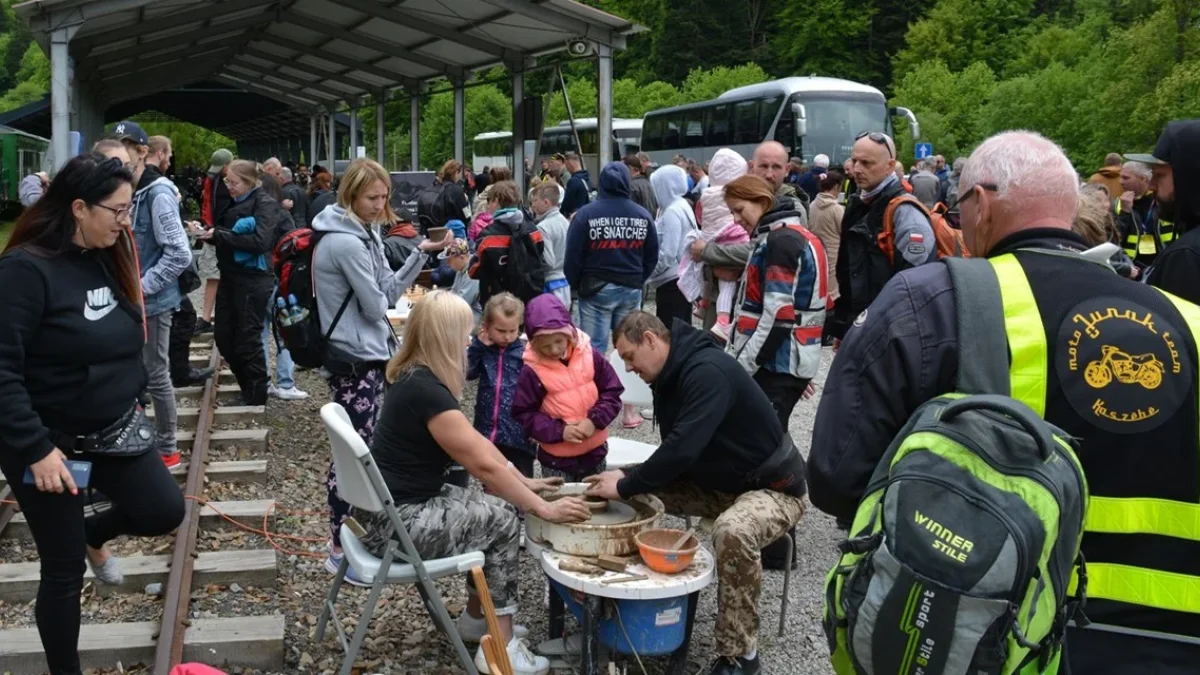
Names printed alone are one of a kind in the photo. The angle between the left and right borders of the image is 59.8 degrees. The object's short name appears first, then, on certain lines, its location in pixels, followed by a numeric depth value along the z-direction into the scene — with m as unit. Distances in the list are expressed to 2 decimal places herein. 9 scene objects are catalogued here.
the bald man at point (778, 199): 5.91
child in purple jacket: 4.96
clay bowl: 3.84
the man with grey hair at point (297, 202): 12.23
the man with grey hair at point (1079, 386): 1.95
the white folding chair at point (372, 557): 3.73
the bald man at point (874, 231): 5.29
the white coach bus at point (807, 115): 25.77
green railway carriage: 33.56
